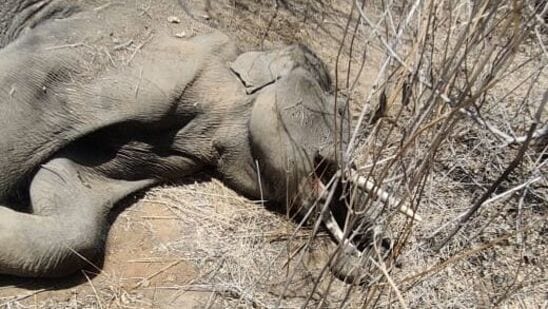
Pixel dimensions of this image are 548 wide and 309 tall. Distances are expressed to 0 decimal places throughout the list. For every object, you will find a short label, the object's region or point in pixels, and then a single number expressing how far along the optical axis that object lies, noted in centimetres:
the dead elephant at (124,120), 279
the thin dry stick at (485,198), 219
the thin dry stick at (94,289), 263
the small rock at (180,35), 304
